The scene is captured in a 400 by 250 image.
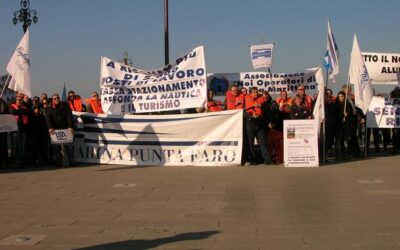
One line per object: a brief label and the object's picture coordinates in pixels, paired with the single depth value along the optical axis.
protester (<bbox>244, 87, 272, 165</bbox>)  13.51
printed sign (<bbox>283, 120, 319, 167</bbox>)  13.03
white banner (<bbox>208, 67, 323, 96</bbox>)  16.95
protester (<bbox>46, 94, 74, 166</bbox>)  13.84
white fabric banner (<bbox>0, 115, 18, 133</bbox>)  13.53
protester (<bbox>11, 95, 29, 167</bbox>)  14.01
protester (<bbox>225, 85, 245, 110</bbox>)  13.91
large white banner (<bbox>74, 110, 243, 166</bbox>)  13.66
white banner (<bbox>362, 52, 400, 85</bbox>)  17.59
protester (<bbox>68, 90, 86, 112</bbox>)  15.84
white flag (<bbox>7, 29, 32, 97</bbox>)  13.49
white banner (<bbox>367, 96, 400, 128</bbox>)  16.02
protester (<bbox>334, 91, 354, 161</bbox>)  14.43
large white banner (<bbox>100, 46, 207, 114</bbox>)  14.04
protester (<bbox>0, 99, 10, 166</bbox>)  13.88
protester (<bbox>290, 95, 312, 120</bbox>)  13.80
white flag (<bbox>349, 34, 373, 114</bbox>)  15.09
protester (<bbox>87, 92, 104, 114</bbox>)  15.51
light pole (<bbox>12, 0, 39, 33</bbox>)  27.11
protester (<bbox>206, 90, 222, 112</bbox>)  14.62
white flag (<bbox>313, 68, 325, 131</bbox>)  13.63
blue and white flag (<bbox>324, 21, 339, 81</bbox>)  15.27
